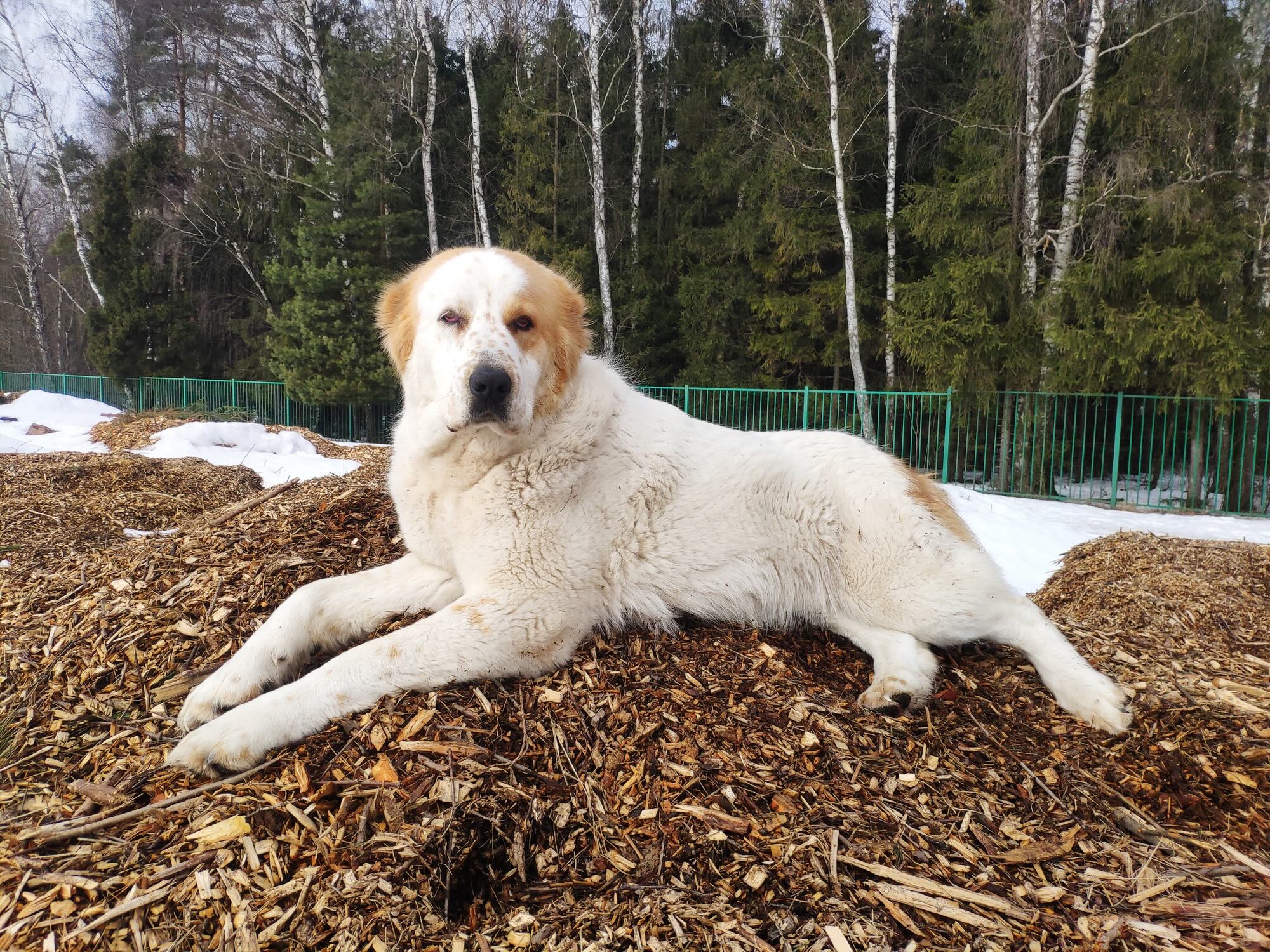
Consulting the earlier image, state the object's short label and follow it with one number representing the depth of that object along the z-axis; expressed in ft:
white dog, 7.54
